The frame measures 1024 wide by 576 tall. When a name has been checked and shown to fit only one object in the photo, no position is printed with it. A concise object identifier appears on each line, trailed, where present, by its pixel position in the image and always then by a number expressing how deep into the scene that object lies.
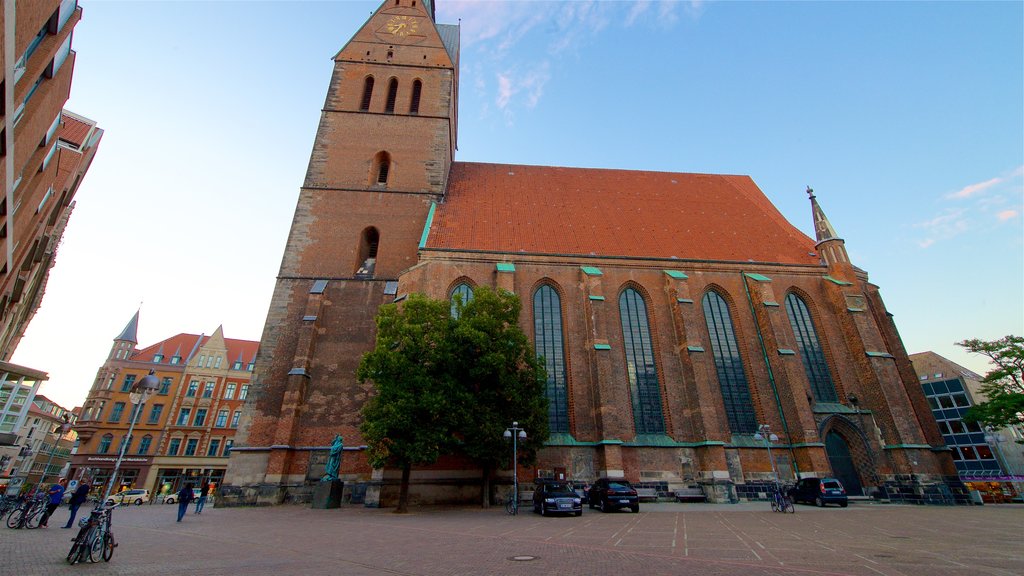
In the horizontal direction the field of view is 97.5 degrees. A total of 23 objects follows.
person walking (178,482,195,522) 14.18
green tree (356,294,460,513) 14.65
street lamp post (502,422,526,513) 14.87
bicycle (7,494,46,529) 12.91
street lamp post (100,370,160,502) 13.65
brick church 18.89
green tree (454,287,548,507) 15.40
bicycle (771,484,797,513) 14.67
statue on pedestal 17.59
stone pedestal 16.80
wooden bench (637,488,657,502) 18.08
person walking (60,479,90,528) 12.55
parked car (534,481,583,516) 14.18
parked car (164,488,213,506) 30.36
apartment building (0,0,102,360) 7.28
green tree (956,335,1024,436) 23.00
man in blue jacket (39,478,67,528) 12.92
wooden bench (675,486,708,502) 18.23
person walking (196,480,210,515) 17.16
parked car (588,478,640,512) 15.16
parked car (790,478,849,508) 17.02
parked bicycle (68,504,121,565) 7.13
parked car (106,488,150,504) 28.80
